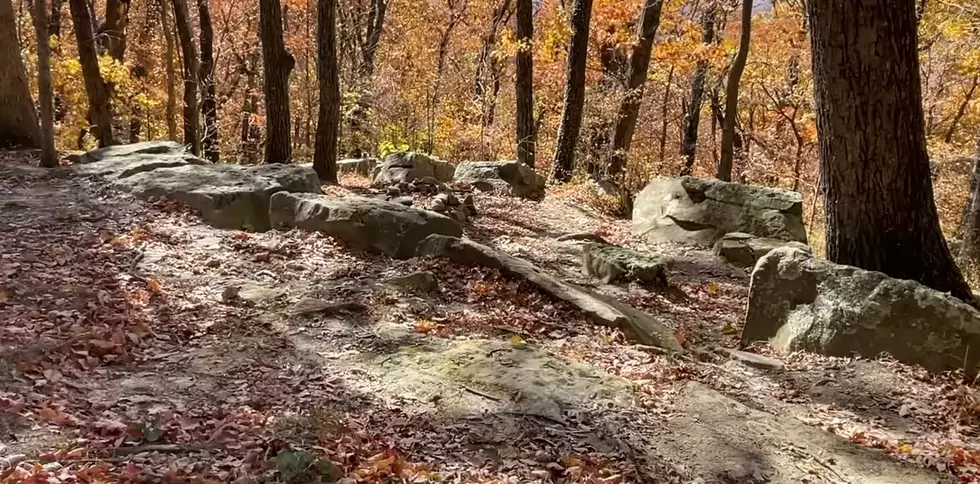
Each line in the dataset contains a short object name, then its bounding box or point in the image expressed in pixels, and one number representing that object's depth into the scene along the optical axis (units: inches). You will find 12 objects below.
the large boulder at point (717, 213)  366.6
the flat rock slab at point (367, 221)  274.8
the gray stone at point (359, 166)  563.2
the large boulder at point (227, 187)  303.1
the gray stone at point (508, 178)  469.7
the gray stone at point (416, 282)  235.8
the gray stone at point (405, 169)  480.7
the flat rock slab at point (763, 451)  140.6
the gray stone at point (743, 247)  334.0
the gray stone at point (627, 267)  283.0
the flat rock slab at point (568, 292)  214.1
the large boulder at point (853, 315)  184.5
